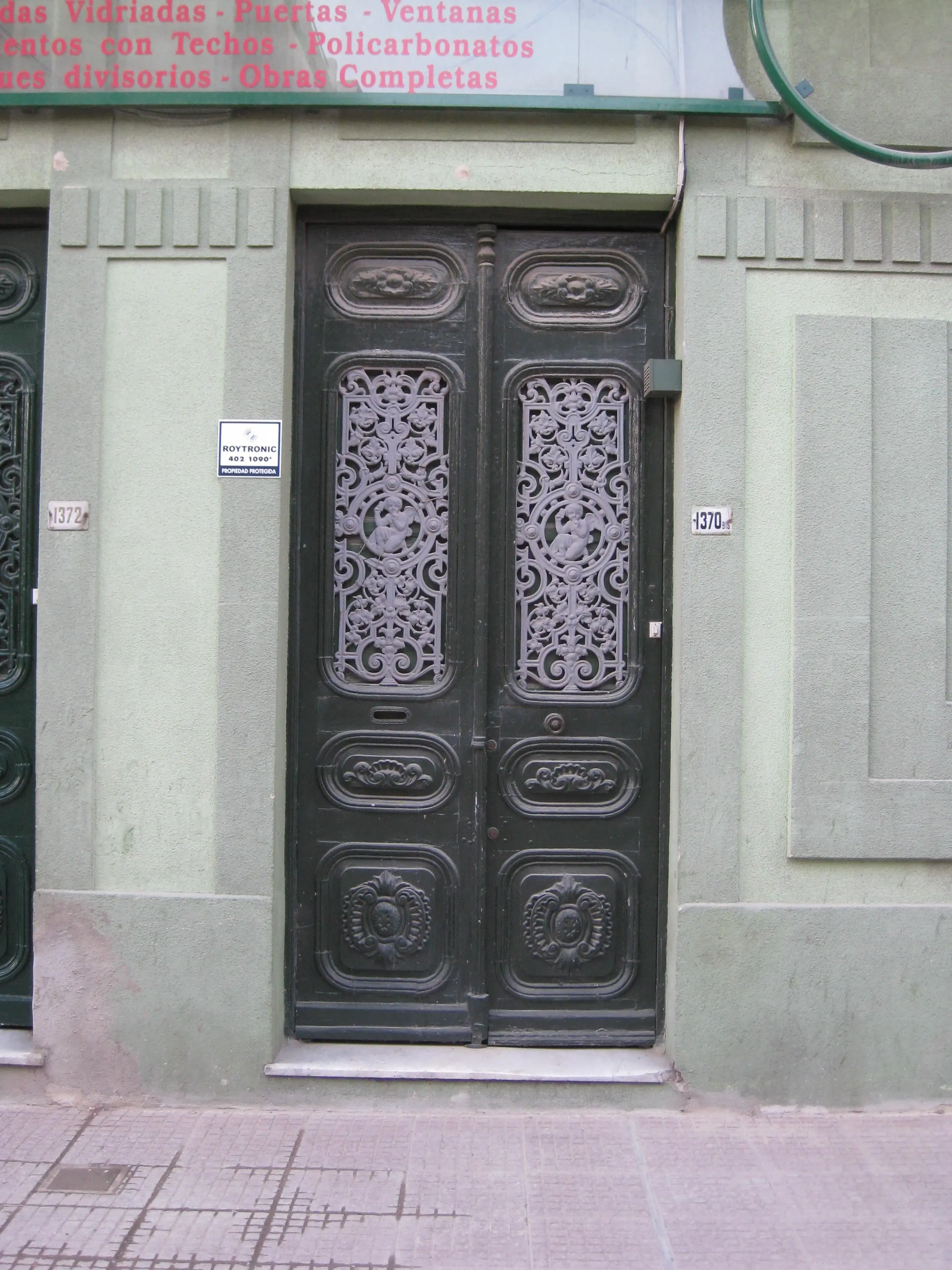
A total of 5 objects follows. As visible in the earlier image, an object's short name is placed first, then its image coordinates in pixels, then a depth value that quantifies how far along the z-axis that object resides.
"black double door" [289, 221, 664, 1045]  4.37
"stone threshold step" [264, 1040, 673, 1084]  4.11
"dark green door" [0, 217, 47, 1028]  4.43
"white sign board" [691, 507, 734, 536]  4.15
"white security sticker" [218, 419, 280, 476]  4.14
